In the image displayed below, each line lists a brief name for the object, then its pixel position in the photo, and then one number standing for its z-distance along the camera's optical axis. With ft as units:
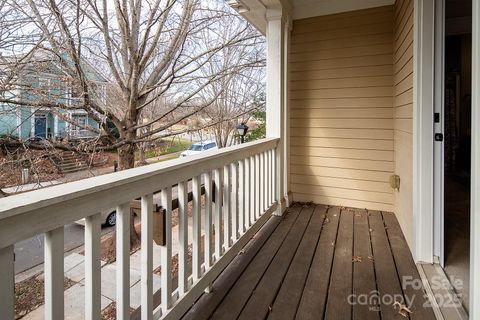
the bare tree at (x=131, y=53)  11.64
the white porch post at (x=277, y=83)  10.83
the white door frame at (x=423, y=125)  6.79
